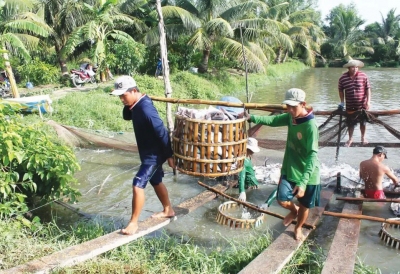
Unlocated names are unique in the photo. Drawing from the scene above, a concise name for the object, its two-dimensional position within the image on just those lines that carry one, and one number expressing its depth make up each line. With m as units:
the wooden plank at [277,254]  3.17
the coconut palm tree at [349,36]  36.97
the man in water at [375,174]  5.09
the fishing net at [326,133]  5.37
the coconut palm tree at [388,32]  38.58
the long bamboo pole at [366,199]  4.32
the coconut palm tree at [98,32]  14.25
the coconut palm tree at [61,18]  15.61
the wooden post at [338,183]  5.67
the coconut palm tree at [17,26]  10.57
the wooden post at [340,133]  5.66
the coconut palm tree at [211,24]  15.67
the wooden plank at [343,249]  3.19
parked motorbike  15.47
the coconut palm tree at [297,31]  24.71
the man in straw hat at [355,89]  6.11
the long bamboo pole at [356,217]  3.87
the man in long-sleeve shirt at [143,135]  3.52
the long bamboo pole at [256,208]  4.05
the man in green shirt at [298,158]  3.34
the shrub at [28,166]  3.81
